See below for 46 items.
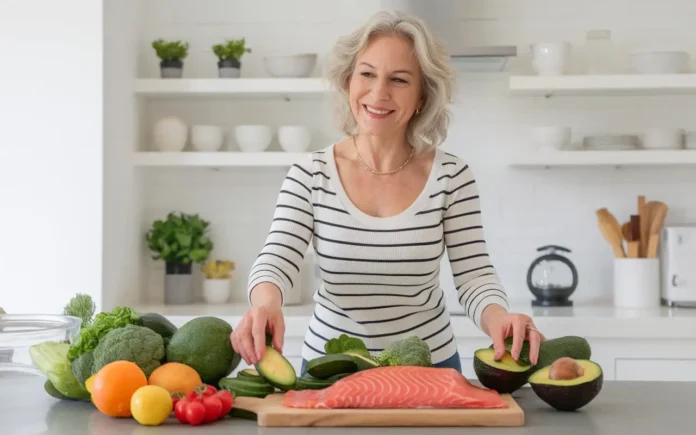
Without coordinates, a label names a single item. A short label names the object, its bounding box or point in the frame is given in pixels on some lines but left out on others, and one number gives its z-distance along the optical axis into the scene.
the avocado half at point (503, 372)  1.62
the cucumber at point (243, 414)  1.50
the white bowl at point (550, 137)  3.78
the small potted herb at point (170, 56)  3.94
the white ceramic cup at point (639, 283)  3.75
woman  2.12
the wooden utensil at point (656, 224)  3.77
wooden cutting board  1.46
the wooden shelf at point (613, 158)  3.73
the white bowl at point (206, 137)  3.94
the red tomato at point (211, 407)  1.46
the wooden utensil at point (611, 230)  3.83
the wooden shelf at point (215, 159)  3.83
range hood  3.62
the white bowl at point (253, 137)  3.89
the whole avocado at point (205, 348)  1.59
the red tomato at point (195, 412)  1.44
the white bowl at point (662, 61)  3.75
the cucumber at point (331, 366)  1.64
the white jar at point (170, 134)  3.96
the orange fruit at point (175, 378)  1.53
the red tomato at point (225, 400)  1.48
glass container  1.62
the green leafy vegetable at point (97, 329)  1.58
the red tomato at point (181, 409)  1.45
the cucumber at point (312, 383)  1.62
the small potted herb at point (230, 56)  3.90
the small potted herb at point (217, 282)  4.00
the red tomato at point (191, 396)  1.46
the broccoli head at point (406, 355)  1.65
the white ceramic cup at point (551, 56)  3.76
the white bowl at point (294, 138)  3.89
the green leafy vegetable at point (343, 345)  1.75
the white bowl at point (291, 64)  3.83
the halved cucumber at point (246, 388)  1.60
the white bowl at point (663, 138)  3.77
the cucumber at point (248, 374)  1.66
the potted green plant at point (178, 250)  3.99
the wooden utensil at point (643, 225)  3.84
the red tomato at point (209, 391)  1.47
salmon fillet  1.50
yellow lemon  1.44
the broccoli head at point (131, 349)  1.54
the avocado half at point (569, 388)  1.51
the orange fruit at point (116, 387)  1.47
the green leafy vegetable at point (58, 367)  1.60
